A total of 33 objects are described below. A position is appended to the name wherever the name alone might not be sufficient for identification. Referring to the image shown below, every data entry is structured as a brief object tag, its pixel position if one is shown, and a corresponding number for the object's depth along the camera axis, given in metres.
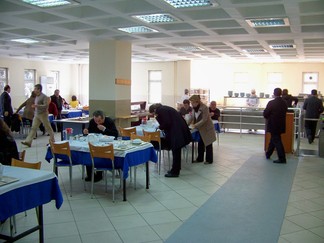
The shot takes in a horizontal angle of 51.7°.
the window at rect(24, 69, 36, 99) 15.16
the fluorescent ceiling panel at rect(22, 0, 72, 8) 5.38
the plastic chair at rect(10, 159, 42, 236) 3.31
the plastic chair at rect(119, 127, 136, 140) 6.26
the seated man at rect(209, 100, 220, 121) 9.05
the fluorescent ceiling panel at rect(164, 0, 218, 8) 5.29
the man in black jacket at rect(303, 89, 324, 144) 9.66
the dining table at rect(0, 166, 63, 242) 2.62
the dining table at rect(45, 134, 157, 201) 4.37
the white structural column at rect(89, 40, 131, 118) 8.88
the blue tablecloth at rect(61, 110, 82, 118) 11.65
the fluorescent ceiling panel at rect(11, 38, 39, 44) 9.38
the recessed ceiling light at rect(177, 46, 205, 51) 10.46
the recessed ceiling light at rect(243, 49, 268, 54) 10.78
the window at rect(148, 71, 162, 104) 16.08
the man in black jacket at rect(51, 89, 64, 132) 10.94
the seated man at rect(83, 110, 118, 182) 5.30
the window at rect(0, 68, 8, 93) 14.04
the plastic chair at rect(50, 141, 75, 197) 4.55
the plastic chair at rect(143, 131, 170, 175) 5.87
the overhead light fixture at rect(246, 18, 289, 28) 6.31
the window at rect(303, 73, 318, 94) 14.57
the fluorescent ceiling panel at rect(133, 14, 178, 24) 6.23
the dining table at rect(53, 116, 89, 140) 8.48
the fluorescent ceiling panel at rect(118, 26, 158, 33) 7.56
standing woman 6.47
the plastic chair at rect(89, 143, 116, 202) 4.28
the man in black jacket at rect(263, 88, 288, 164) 6.76
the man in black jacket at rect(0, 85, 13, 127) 9.50
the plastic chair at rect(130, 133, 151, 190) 5.34
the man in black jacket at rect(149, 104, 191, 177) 5.57
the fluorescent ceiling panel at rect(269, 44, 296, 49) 9.54
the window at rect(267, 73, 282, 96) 15.16
